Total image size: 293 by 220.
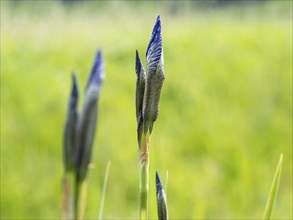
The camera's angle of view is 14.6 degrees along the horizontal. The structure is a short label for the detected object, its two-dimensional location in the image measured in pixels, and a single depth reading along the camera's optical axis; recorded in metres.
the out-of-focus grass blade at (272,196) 0.77
